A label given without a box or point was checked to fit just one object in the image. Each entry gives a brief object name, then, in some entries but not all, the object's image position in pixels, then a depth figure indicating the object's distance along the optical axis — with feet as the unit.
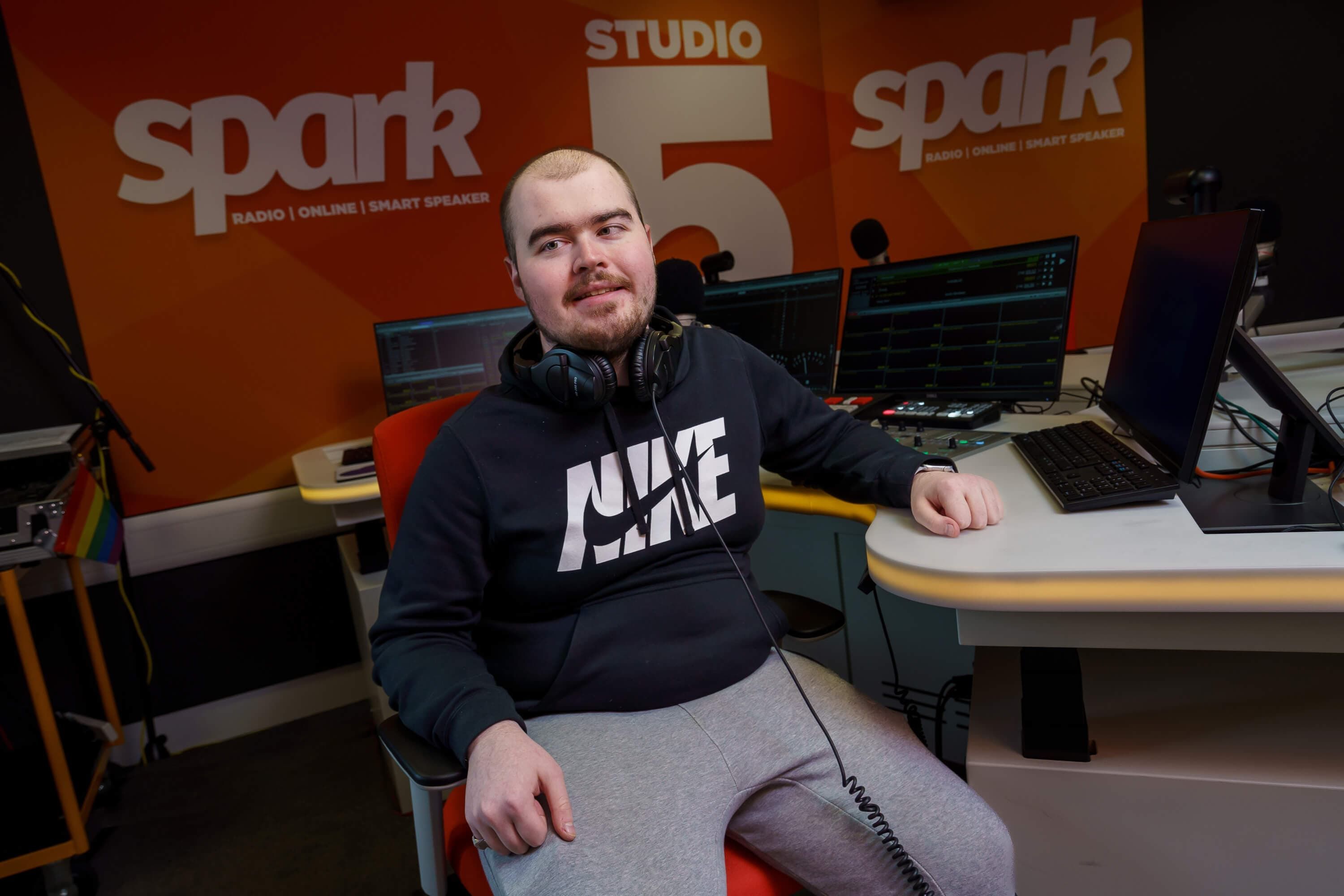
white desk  3.01
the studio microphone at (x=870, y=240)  7.17
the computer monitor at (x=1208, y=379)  3.41
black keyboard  3.67
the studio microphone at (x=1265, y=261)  5.42
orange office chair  3.32
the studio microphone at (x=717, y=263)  8.61
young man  3.25
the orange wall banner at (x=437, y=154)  8.49
